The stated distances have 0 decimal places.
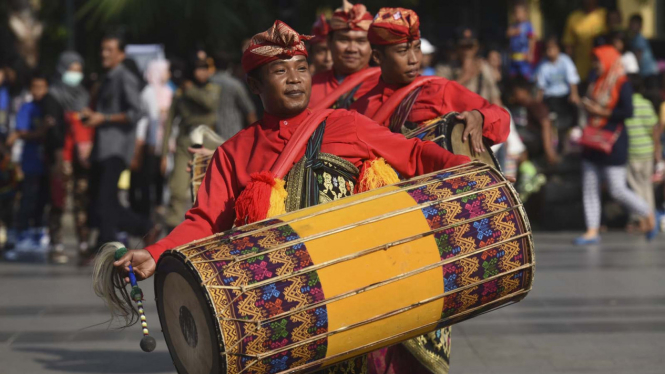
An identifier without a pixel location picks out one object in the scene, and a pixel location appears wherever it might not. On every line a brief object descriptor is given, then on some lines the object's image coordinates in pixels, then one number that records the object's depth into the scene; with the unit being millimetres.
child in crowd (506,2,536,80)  25812
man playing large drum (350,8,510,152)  8664
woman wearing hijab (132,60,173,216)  19484
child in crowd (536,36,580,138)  25109
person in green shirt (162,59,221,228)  17844
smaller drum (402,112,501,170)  8094
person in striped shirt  20922
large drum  6277
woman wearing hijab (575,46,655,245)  19781
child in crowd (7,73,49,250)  19656
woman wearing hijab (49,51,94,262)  18750
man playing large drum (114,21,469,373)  7187
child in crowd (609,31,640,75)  24000
